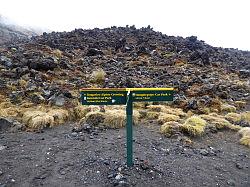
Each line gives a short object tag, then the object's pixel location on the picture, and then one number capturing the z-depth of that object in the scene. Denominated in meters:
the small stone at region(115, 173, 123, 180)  3.84
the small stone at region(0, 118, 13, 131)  5.62
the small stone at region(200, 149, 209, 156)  4.90
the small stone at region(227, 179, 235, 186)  4.10
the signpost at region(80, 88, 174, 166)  3.93
